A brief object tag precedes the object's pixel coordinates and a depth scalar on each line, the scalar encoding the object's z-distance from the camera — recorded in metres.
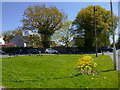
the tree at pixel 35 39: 43.47
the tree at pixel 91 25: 38.22
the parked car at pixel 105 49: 41.04
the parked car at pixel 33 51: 38.54
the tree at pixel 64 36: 47.26
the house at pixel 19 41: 62.72
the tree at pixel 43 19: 41.28
